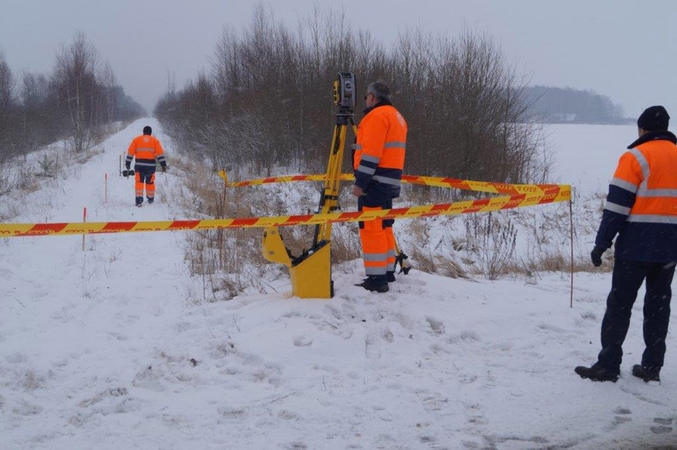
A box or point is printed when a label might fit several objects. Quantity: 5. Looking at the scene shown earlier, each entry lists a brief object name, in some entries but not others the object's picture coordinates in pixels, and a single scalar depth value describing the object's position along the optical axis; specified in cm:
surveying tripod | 573
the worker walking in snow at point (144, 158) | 1516
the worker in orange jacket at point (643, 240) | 411
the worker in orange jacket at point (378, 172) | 569
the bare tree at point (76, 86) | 4087
